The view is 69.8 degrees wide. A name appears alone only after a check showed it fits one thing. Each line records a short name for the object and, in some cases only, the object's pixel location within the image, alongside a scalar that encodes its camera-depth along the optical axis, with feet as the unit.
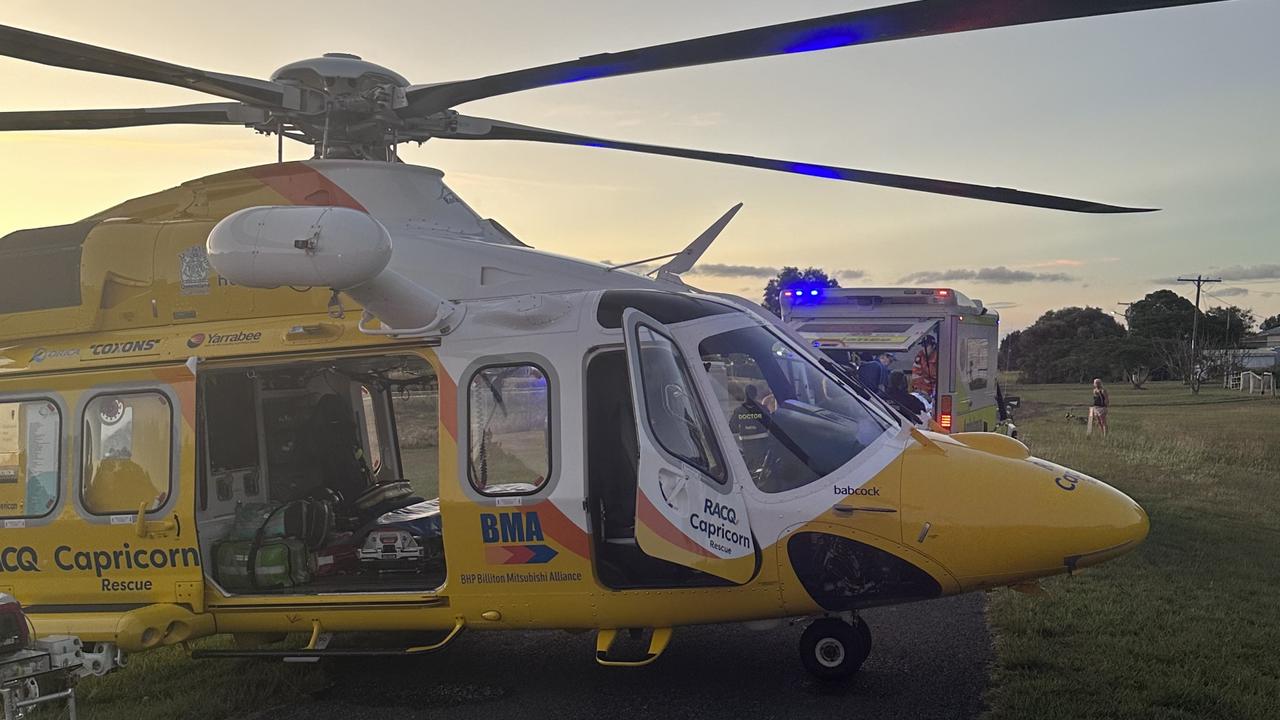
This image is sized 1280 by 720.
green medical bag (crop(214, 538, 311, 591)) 18.66
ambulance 38.60
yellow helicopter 15.64
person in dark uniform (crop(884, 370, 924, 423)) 32.48
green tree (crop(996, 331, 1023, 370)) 270.26
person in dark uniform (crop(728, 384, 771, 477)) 16.35
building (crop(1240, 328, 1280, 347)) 265.95
